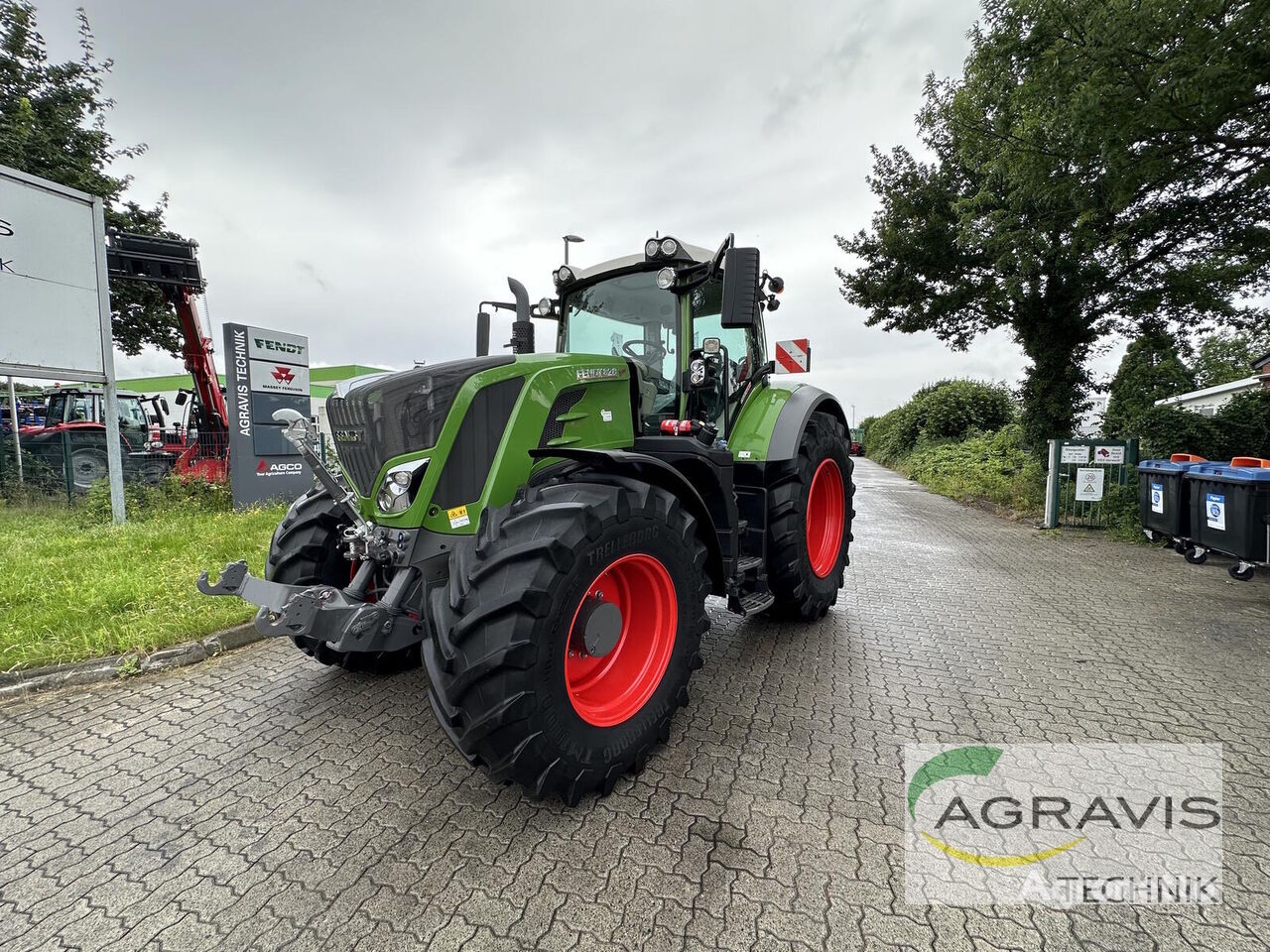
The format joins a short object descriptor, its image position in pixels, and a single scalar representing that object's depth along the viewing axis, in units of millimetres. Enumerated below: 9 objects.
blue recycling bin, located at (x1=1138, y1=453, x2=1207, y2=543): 6082
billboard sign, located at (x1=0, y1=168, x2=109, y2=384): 6609
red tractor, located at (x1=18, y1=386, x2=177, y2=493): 9578
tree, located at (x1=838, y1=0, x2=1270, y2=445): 4879
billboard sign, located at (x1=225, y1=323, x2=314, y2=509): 8109
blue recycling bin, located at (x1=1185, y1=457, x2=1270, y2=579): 4914
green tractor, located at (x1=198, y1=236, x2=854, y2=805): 1907
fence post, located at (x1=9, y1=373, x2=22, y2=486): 8578
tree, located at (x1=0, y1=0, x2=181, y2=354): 11023
